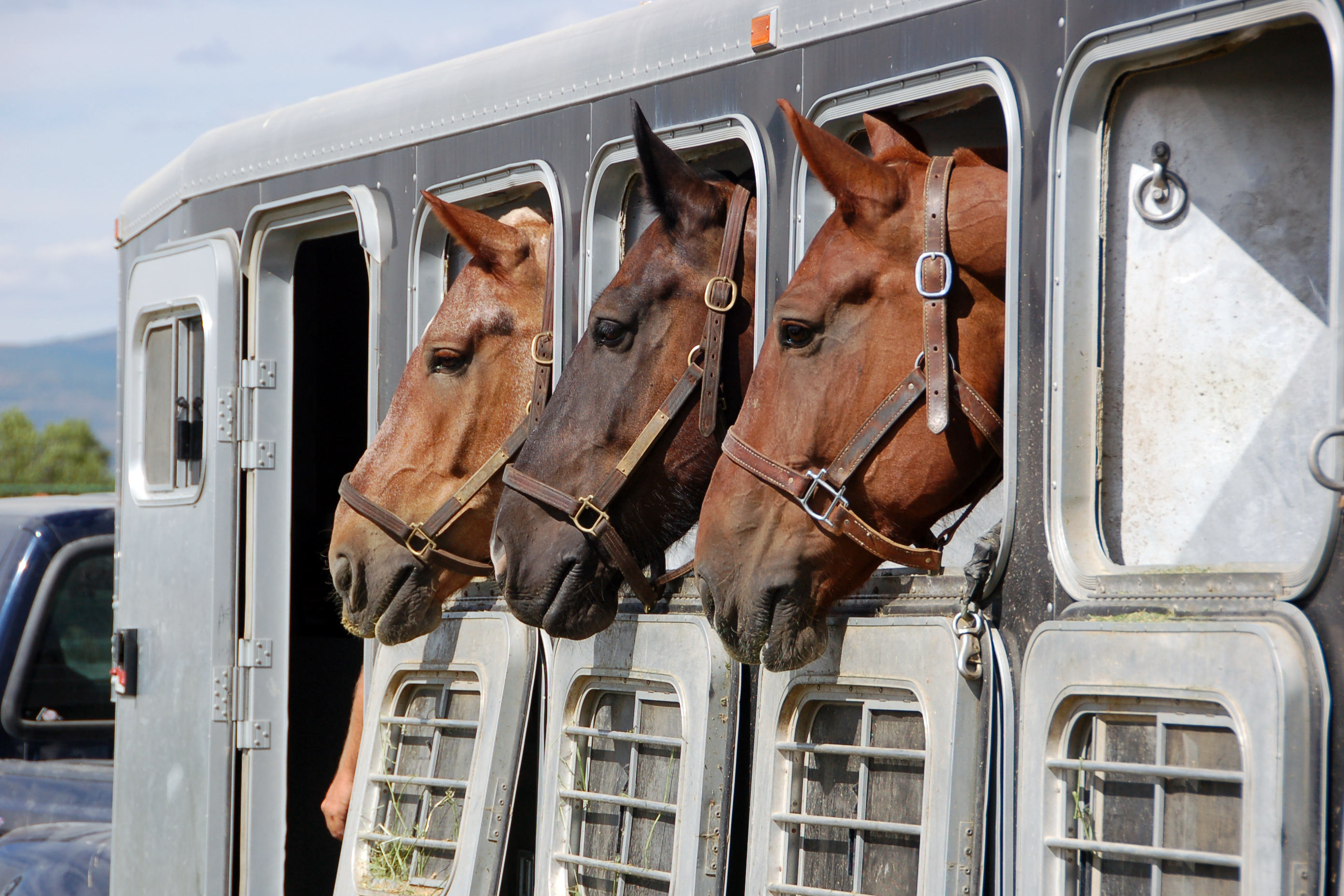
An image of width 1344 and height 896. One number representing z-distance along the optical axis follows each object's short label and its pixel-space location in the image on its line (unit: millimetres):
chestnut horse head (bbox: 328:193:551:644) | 7871
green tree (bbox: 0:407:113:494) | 141125
